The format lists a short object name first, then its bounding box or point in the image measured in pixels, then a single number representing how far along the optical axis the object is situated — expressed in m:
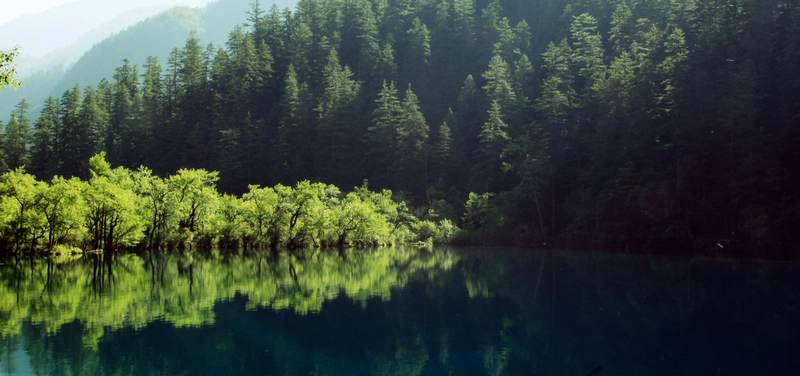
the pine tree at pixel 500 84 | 73.38
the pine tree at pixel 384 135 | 77.62
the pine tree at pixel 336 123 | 80.50
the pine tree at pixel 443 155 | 74.73
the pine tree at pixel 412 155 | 74.75
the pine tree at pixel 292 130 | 79.75
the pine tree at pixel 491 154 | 69.38
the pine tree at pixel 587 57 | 67.12
